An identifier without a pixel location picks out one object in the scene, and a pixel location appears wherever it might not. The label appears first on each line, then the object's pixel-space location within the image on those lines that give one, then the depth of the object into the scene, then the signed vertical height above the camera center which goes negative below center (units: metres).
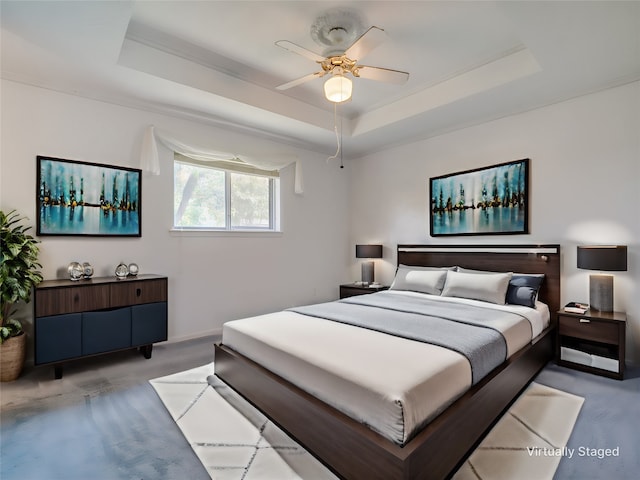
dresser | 2.71 -0.71
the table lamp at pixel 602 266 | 2.86 -0.23
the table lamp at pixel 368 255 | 5.05 -0.25
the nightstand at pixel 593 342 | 2.76 -0.92
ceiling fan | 2.52 +1.43
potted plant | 2.63 -0.36
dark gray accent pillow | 3.23 -0.51
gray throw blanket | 2.10 -0.66
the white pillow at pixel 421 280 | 3.83 -0.49
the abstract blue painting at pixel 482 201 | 3.75 +0.47
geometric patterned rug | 1.71 -1.21
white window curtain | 3.63 +1.06
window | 4.04 +0.57
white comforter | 1.53 -0.72
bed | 1.50 -0.86
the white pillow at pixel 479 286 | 3.31 -0.50
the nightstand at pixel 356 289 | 4.71 -0.74
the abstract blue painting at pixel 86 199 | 3.09 +0.40
